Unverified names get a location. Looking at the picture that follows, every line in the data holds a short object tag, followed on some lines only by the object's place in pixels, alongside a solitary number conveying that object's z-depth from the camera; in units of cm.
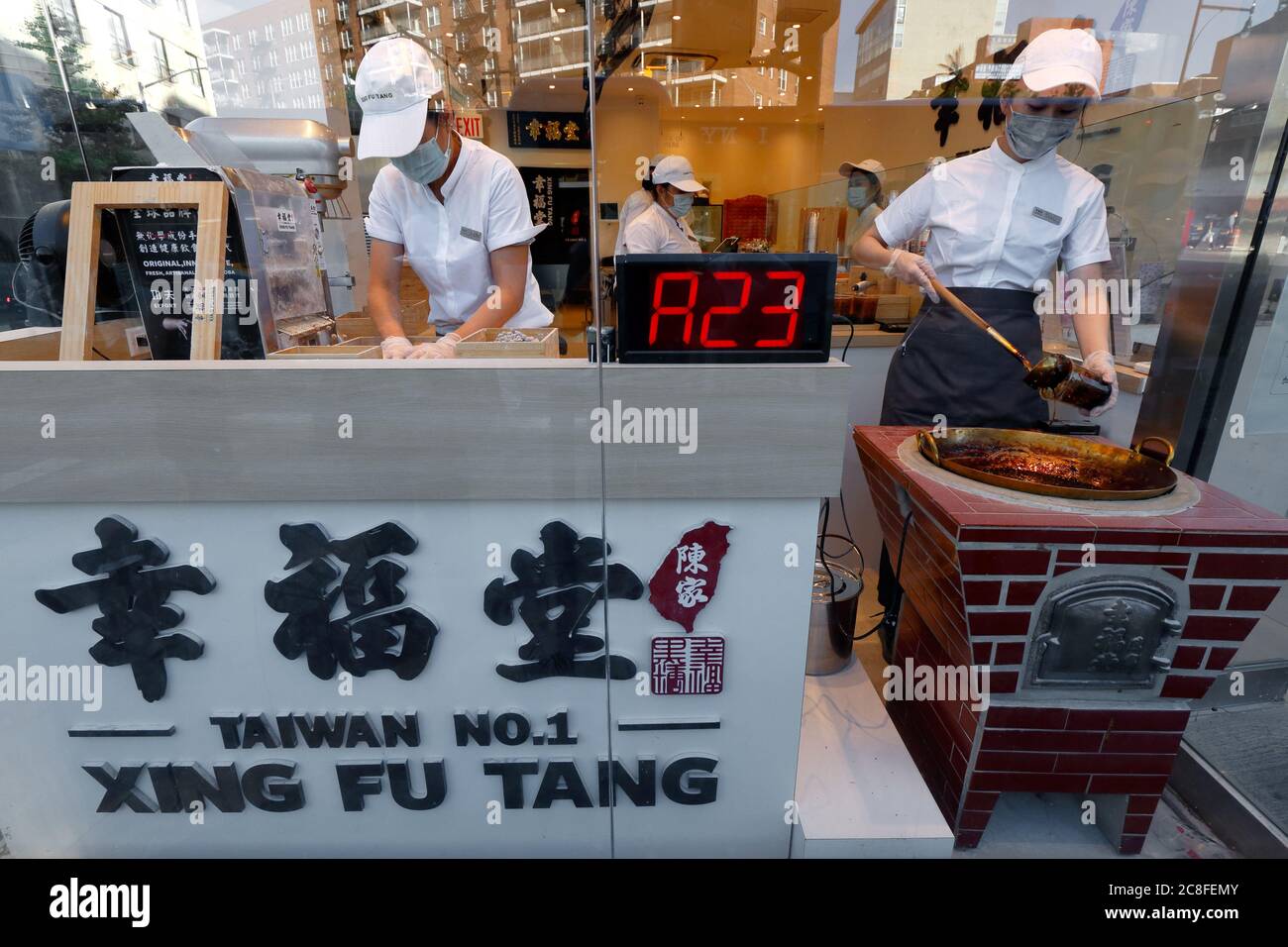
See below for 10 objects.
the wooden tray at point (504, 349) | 125
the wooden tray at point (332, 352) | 128
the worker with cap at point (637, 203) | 418
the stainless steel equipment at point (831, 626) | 194
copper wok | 139
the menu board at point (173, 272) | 129
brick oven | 127
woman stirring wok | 178
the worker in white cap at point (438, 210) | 158
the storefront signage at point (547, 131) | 626
